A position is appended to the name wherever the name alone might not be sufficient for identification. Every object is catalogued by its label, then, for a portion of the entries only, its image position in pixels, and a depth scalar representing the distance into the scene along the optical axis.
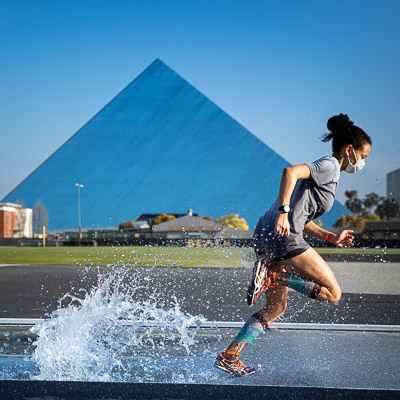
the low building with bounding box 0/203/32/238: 78.06
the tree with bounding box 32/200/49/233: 98.80
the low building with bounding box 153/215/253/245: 59.41
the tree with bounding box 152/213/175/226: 92.14
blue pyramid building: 145.00
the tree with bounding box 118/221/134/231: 105.21
